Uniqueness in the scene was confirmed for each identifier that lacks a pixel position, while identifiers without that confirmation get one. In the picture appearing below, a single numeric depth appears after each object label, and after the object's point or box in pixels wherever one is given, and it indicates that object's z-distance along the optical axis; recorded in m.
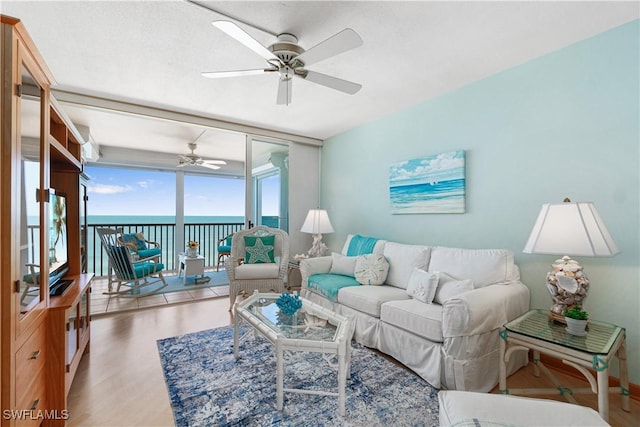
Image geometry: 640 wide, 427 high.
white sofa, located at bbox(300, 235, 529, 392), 1.88
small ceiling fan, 5.33
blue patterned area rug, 1.66
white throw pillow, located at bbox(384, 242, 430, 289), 2.80
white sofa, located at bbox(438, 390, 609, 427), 0.99
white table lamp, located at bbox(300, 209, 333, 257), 3.99
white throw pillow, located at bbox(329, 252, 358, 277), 3.32
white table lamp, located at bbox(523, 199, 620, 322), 1.66
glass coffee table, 1.69
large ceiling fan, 1.67
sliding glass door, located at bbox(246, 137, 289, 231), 4.38
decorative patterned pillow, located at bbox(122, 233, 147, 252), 4.47
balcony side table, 5.00
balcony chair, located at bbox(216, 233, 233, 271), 5.61
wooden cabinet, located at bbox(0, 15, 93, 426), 1.11
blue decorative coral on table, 2.19
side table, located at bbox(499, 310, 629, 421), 1.43
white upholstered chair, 3.53
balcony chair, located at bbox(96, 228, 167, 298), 4.02
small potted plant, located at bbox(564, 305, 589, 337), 1.67
